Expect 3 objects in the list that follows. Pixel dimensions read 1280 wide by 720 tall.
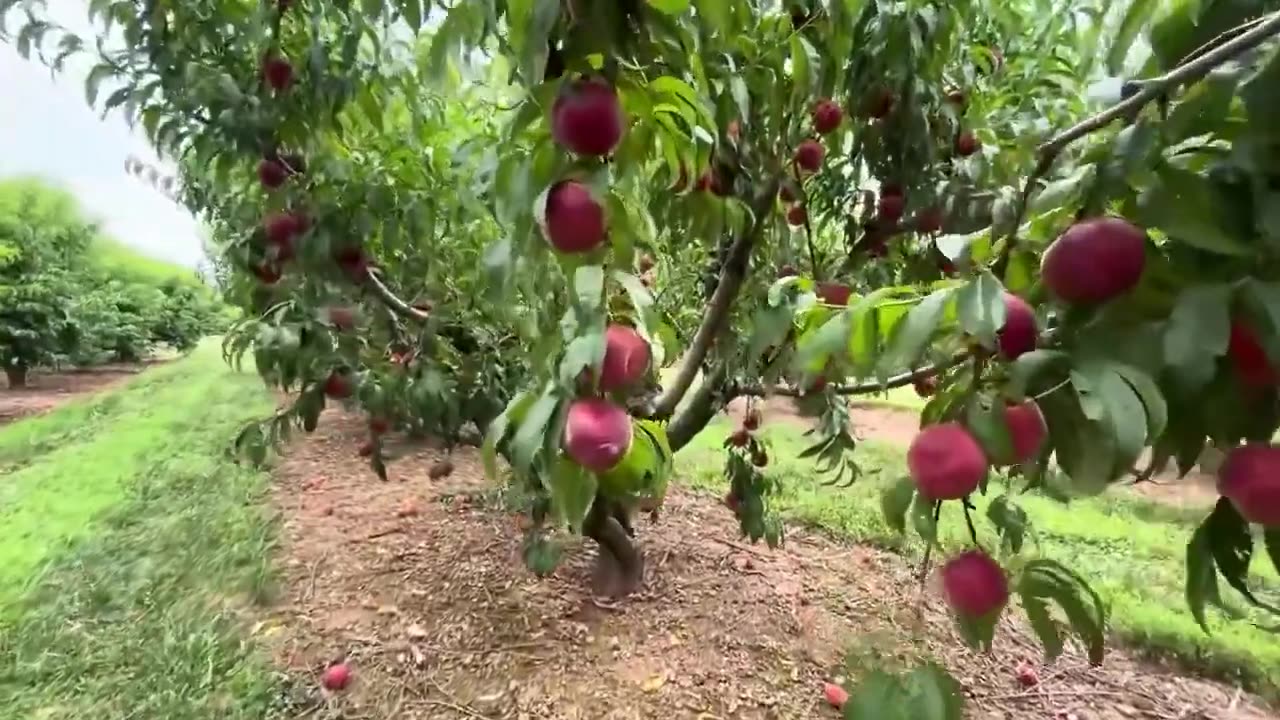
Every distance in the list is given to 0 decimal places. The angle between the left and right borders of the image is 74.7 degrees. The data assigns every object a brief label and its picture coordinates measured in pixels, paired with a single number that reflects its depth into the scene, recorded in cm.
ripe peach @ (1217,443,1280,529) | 37
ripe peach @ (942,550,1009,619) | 47
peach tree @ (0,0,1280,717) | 39
